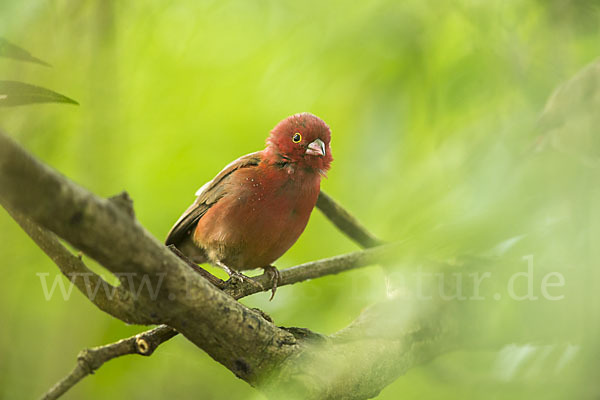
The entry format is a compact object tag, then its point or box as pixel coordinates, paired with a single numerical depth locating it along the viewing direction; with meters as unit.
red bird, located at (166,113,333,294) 3.86
